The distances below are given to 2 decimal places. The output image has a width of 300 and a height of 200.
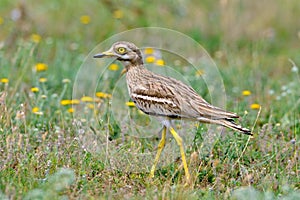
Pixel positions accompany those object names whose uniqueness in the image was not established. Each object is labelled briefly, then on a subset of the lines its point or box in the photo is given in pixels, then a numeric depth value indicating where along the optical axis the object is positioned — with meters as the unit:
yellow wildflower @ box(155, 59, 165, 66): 15.42
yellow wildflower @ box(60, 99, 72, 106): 14.09
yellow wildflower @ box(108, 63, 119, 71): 15.92
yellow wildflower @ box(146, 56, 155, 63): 15.78
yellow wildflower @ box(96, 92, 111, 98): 14.05
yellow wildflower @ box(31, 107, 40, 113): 13.22
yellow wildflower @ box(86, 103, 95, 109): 14.06
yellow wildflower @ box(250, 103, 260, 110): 14.41
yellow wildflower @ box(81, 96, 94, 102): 13.84
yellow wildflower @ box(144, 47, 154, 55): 17.30
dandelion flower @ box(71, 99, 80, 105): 13.92
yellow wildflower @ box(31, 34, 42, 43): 18.27
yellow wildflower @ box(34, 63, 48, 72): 15.50
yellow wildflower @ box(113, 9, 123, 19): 20.21
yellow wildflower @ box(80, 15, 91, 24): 20.52
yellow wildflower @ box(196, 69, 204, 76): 16.00
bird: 10.59
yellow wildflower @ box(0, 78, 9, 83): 14.01
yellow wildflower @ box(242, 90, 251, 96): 14.56
